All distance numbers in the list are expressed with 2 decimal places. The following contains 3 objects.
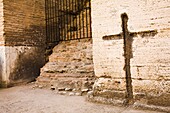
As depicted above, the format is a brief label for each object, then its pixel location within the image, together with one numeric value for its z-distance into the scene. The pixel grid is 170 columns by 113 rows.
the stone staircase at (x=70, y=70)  3.93
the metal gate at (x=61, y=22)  6.29
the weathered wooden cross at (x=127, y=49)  2.67
